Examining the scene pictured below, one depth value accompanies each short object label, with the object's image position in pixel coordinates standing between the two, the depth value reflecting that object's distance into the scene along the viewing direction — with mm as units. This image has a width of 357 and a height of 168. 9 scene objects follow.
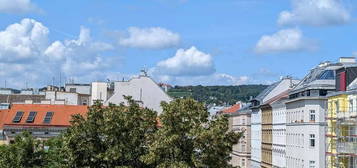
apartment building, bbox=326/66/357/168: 68125
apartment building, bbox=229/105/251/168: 139500
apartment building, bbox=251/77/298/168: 116812
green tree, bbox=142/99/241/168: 48500
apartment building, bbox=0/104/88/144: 103688
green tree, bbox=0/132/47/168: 64062
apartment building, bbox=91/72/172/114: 116750
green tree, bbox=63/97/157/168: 52375
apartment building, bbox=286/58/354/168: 81250
